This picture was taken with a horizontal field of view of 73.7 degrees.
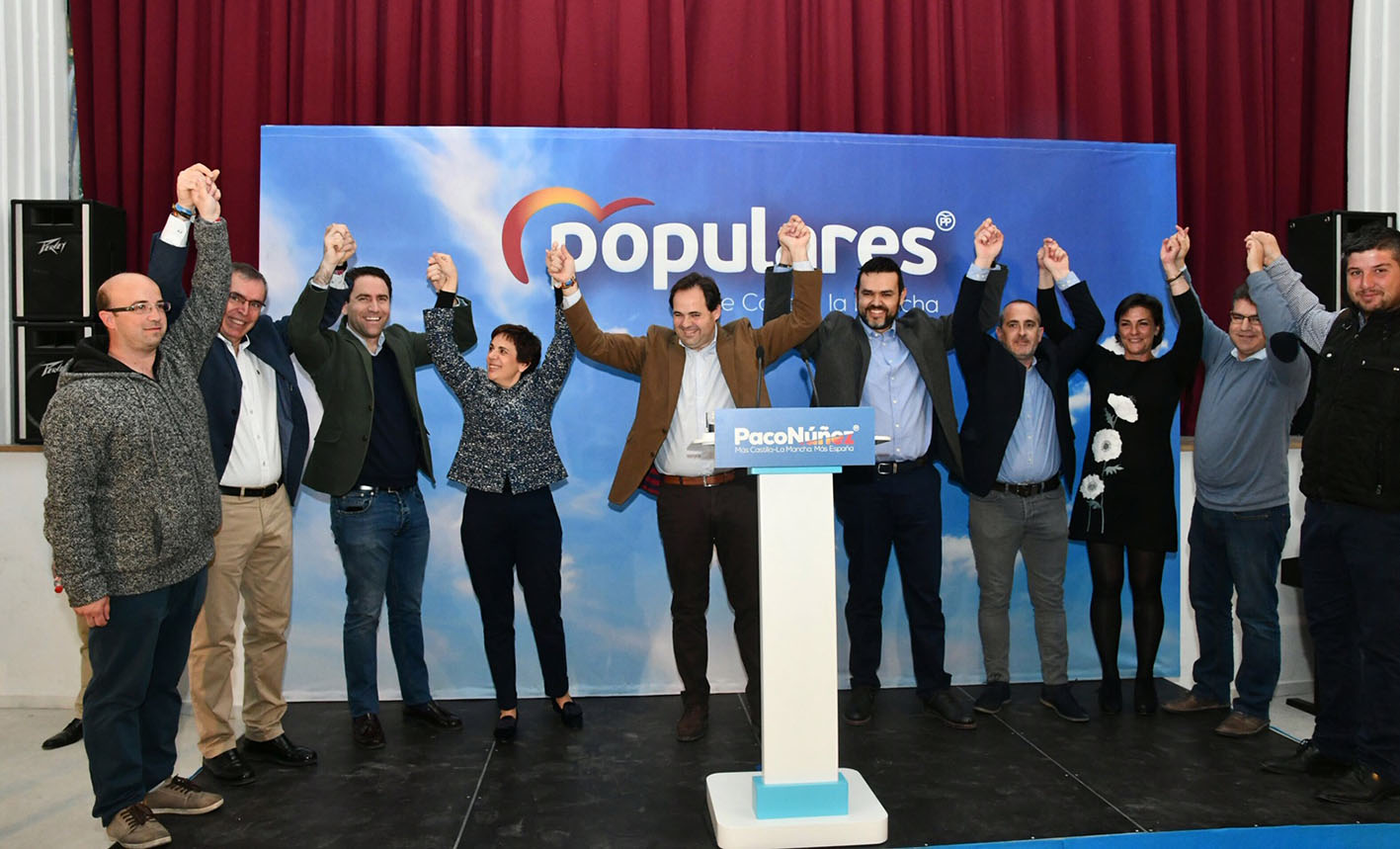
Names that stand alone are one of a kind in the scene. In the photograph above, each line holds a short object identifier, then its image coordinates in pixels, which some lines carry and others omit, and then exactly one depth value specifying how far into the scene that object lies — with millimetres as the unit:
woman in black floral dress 3771
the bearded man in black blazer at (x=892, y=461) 3719
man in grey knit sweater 2535
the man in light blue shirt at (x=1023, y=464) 3768
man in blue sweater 3568
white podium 2682
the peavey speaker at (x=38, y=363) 4211
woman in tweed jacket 3549
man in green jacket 3502
